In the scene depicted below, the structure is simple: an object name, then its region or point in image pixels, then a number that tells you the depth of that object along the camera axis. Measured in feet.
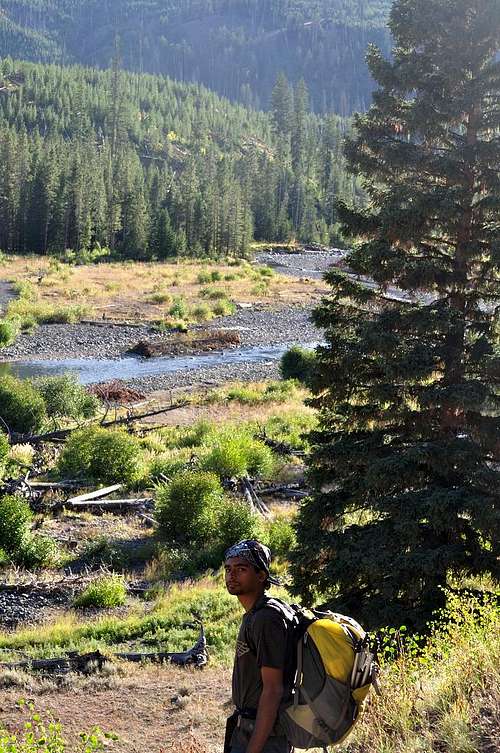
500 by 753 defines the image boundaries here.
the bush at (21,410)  78.69
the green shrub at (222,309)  185.37
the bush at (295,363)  114.52
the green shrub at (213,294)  201.98
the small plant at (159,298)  194.29
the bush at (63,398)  86.17
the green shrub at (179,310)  175.11
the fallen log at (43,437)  73.33
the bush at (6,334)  140.77
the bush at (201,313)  175.88
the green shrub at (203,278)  229.66
